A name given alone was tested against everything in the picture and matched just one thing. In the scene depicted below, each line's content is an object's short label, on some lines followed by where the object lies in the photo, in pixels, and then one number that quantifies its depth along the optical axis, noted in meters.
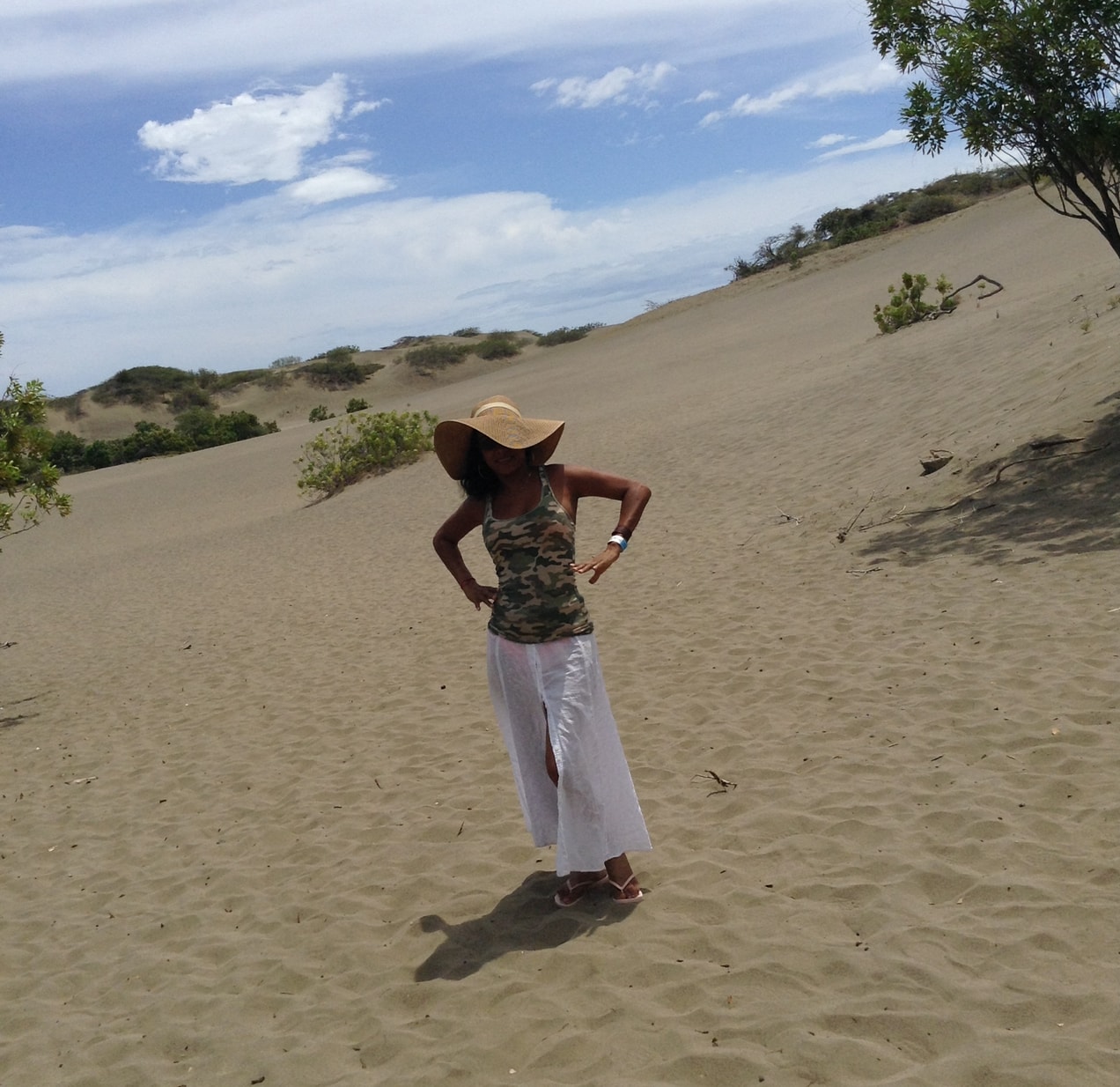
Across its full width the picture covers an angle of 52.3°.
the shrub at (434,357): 61.97
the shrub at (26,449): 9.72
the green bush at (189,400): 62.28
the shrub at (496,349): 63.62
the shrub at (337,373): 61.00
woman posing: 4.04
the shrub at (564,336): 63.81
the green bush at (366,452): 25.05
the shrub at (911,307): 22.96
